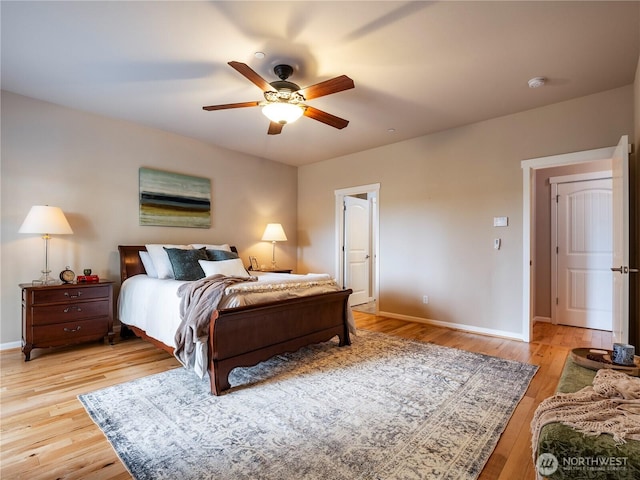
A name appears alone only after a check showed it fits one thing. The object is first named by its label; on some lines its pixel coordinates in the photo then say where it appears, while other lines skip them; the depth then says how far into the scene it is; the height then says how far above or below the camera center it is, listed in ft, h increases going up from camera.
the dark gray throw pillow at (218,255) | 13.48 -0.60
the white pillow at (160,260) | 12.38 -0.76
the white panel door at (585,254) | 14.08 -0.53
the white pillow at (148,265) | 12.79 -0.98
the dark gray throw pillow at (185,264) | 11.85 -0.87
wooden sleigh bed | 7.92 -2.62
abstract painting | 14.03 +1.95
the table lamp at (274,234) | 17.66 +0.41
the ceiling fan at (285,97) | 8.32 +3.96
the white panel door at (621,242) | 8.34 +0.01
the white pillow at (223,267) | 11.60 -0.99
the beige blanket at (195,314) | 7.99 -1.90
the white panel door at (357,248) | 19.23 -0.42
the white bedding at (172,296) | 8.59 -1.69
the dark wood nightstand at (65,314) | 10.19 -2.51
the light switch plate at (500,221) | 12.80 +0.84
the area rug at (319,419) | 5.36 -3.79
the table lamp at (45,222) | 10.26 +0.61
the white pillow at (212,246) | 14.24 -0.24
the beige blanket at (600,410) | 3.43 -2.01
